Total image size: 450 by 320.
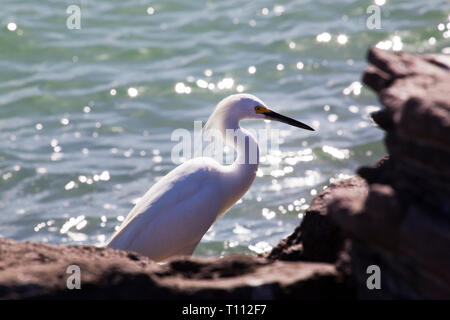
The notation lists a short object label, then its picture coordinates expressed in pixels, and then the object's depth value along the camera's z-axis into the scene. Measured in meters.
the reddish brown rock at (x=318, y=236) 8.59
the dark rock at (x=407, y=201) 6.09
